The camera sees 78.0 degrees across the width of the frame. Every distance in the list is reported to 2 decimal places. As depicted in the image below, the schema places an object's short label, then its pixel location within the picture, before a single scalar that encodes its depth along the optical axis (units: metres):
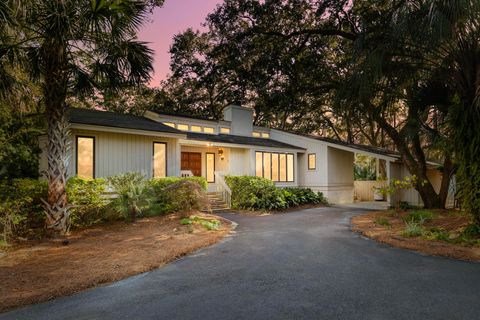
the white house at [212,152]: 11.78
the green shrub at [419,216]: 9.97
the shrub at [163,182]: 11.35
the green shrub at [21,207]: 7.53
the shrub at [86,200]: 8.92
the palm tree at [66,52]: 6.57
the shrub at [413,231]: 7.86
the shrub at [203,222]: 9.34
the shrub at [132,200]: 9.73
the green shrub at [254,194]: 14.01
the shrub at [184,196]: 10.98
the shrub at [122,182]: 9.69
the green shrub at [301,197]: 15.15
